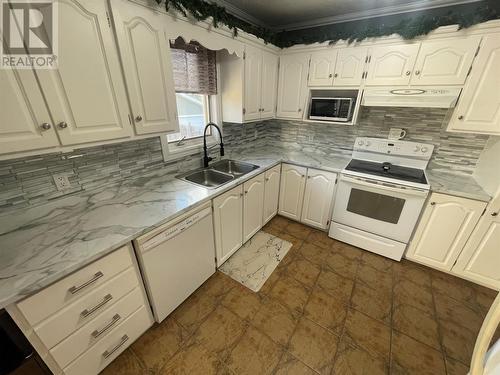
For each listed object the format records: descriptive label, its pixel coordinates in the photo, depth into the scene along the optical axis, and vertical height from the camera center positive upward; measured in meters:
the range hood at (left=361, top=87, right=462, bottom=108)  1.74 +0.05
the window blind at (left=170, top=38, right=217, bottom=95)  1.80 +0.27
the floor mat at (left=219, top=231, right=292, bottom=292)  1.99 -1.57
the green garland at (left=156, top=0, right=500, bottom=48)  1.46 +0.61
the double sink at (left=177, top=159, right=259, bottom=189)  2.02 -0.72
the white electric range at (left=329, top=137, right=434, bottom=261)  1.96 -0.85
